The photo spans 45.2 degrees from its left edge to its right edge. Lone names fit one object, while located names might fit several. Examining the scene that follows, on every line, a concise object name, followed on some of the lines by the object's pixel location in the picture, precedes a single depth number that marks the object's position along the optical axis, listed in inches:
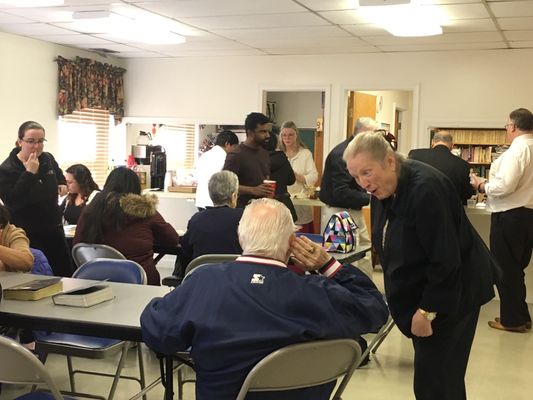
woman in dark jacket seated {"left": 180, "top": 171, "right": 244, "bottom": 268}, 146.5
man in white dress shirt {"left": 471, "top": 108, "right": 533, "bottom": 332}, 195.9
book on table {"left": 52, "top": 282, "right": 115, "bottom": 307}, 95.1
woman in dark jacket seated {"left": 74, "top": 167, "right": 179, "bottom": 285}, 155.1
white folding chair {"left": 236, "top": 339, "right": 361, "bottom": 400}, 71.9
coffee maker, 299.3
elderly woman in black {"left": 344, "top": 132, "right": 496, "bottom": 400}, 90.4
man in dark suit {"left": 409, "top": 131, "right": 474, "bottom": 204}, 215.2
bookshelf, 282.8
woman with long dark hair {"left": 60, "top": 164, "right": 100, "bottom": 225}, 203.2
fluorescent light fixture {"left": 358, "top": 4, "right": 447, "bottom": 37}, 190.1
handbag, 155.9
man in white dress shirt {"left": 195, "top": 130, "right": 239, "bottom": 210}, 230.2
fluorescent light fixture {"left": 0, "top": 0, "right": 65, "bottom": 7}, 181.3
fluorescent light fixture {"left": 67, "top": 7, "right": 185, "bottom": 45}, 204.8
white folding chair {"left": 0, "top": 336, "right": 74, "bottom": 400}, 77.2
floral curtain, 272.2
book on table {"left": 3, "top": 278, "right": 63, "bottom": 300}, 98.7
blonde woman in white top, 267.4
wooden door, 294.8
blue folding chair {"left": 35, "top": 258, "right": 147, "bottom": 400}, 110.8
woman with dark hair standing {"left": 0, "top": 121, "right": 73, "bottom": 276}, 172.2
